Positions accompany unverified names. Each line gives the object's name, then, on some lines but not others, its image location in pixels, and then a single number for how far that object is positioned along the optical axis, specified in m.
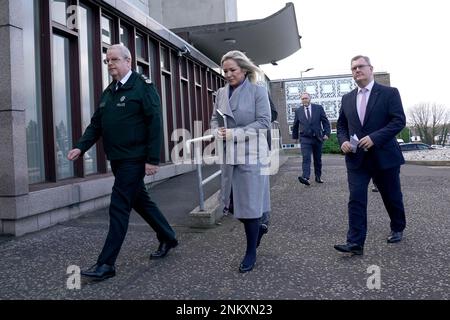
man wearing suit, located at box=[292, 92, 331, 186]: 8.17
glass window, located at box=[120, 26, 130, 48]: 7.95
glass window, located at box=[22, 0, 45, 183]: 5.28
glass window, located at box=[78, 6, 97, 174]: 6.52
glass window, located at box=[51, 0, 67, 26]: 5.76
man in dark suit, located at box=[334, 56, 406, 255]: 3.74
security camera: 10.65
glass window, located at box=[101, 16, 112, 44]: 7.18
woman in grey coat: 3.37
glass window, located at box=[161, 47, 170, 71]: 9.95
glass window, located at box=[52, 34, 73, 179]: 5.89
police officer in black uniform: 3.28
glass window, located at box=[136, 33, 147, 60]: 8.62
